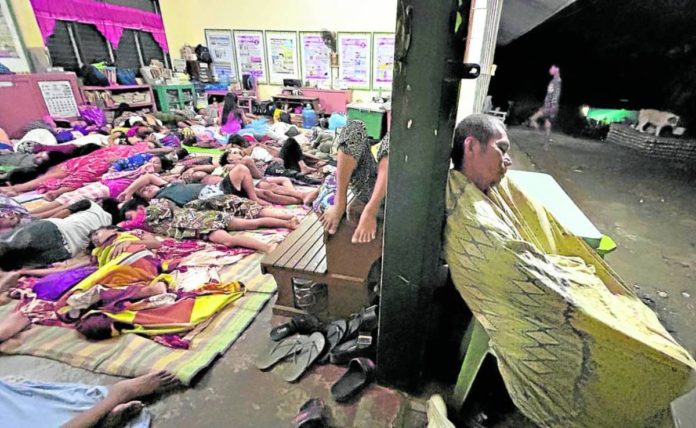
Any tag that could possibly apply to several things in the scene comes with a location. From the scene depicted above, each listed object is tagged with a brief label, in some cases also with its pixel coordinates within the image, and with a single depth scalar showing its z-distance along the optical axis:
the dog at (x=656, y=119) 6.03
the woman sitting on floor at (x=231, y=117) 6.18
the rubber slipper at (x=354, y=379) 1.53
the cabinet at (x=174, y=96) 7.38
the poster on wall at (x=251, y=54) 8.18
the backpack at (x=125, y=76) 6.73
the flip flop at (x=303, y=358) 1.65
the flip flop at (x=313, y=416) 1.38
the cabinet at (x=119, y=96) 6.11
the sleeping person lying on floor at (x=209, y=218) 2.81
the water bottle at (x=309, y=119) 7.45
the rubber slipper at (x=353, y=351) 1.67
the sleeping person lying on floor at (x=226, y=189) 3.15
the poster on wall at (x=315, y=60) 7.87
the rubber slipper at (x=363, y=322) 1.70
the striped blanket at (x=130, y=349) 1.65
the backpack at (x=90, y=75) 6.13
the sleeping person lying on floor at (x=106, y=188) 3.04
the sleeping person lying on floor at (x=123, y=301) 1.85
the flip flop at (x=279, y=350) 1.71
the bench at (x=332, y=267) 1.77
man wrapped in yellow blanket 1.02
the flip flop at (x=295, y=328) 1.85
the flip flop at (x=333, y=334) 1.74
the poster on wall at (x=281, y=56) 8.02
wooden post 1.01
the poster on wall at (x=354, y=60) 7.59
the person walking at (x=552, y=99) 8.62
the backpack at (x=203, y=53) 8.34
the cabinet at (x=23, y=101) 4.82
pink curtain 5.74
